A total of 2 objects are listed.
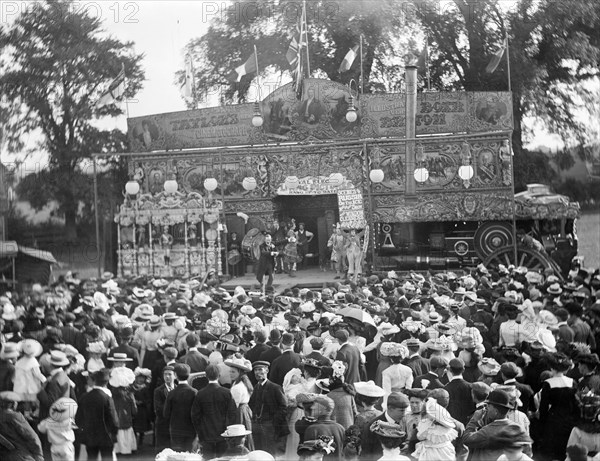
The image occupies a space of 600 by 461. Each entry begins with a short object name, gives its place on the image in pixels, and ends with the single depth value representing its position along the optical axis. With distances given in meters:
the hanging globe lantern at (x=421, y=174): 23.73
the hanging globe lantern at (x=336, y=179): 24.39
